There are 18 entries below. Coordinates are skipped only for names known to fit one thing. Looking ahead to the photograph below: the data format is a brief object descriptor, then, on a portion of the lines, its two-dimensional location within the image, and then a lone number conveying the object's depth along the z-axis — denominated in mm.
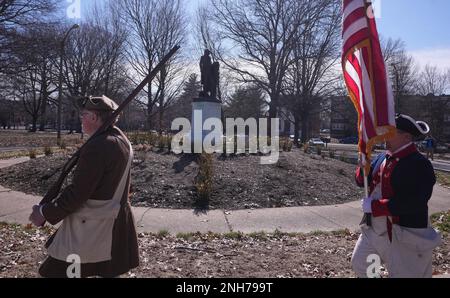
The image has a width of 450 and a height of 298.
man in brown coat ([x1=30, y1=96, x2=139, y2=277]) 2850
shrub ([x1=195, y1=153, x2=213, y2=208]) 8414
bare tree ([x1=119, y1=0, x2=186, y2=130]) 35156
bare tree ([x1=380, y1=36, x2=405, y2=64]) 48600
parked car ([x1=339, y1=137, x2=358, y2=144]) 69438
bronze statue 15617
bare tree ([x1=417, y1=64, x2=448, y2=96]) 55375
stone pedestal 14180
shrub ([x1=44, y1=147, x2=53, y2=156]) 12762
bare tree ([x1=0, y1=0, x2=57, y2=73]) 18672
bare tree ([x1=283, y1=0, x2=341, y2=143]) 34684
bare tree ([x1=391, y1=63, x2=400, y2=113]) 48416
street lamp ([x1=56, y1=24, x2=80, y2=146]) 31141
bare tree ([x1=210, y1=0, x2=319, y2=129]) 34219
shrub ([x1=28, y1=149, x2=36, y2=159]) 12962
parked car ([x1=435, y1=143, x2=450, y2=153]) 45031
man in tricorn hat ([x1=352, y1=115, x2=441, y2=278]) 3047
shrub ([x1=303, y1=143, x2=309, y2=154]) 17372
